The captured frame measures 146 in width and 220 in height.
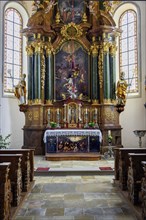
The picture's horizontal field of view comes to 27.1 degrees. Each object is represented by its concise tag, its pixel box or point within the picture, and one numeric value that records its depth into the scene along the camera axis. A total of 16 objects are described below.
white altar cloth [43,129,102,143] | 13.56
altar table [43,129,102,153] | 13.49
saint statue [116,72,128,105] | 14.73
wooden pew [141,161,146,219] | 4.63
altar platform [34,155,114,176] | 9.60
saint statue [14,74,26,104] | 14.79
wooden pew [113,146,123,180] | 8.02
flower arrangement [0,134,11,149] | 13.34
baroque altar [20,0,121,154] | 15.13
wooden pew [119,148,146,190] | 6.92
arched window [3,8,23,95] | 16.47
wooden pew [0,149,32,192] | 6.91
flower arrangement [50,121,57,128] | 14.57
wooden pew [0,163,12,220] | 4.50
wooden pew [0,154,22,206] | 5.67
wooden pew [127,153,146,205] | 5.65
